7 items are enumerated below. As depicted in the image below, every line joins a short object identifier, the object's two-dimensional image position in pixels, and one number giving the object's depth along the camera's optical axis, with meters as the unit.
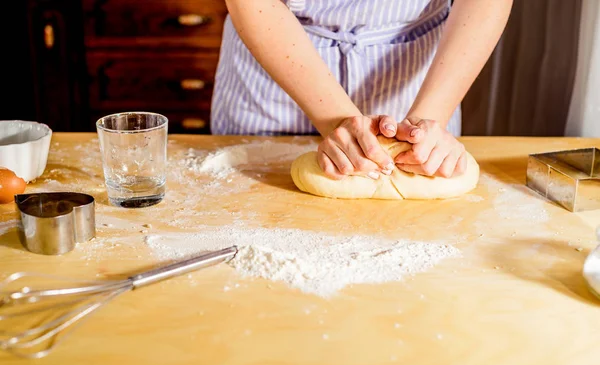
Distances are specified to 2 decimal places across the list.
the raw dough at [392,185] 1.02
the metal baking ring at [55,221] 0.82
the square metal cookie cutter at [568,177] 0.96
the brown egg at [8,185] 0.99
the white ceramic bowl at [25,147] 1.04
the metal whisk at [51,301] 0.66
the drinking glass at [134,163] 0.98
